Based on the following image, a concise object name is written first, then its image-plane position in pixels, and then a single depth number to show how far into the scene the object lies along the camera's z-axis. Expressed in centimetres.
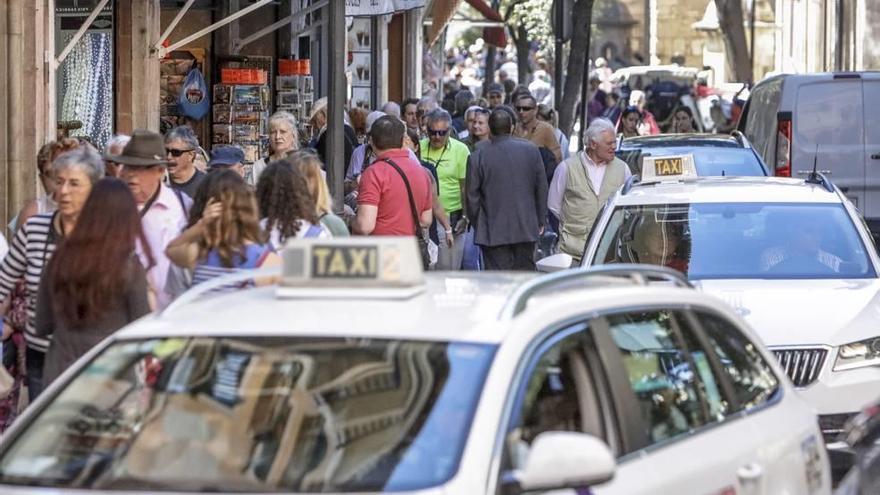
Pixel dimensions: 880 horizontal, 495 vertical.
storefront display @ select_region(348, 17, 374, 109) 2839
